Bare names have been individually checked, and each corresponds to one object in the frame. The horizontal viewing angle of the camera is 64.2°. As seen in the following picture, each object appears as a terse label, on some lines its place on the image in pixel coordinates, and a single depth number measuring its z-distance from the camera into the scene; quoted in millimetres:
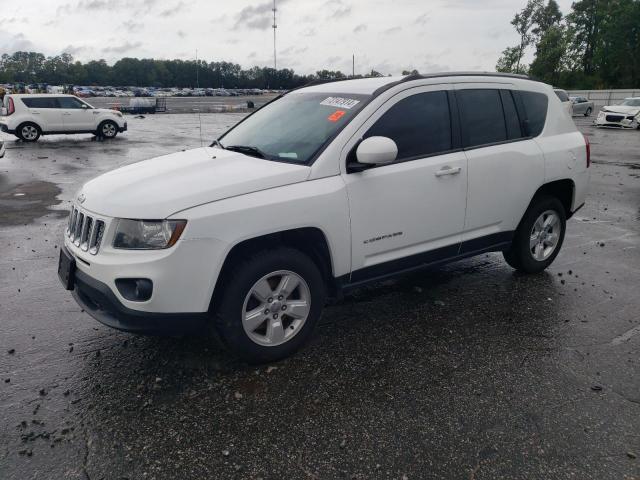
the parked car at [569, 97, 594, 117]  37594
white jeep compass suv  3066
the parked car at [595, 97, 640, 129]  25453
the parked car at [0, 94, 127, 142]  17656
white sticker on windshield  3898
